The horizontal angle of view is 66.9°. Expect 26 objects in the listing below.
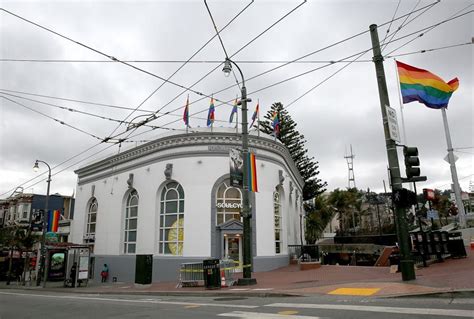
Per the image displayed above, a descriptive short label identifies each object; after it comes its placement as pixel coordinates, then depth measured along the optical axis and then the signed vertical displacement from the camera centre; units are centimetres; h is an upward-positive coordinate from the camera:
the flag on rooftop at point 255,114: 2521 +933
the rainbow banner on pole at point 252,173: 1573 +322
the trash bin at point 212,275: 1514 -107
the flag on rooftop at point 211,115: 2294 +844
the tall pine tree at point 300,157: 5219 +1285
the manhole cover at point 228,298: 1131 -155
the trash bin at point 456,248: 1633 -17
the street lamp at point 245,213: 1469 +142
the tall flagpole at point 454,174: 2331 +446
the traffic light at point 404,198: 1084 +139
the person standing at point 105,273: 2711 -161
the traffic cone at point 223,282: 1565 -141
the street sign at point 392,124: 1159 +384
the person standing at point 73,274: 2455 -149
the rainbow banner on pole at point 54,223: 3722 +296
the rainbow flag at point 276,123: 2597 +882
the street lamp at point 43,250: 2681 +17
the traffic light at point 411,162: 1079 +244
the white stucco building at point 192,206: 2256 +286
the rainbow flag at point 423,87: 1345 +602
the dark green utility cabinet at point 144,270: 2022 -107
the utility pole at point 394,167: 1087 +241
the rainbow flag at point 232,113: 2388 +879
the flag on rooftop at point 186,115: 2331 +849
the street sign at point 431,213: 1909 +163
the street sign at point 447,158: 2412 +575
